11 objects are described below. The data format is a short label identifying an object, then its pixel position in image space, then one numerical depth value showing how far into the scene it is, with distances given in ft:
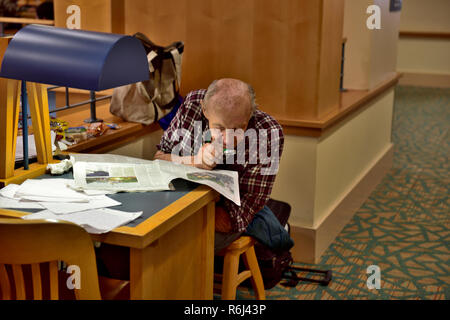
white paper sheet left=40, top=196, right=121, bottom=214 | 14.92
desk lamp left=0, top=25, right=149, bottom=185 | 14.95
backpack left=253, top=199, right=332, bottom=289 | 17.90
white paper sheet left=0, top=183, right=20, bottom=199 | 15.33
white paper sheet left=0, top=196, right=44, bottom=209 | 15.02
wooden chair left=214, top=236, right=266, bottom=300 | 16.94
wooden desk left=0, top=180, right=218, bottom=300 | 14.55
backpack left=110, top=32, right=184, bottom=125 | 19.23
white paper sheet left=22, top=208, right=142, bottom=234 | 14.51
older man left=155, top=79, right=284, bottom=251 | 16.76
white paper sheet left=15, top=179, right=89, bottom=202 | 15.26
